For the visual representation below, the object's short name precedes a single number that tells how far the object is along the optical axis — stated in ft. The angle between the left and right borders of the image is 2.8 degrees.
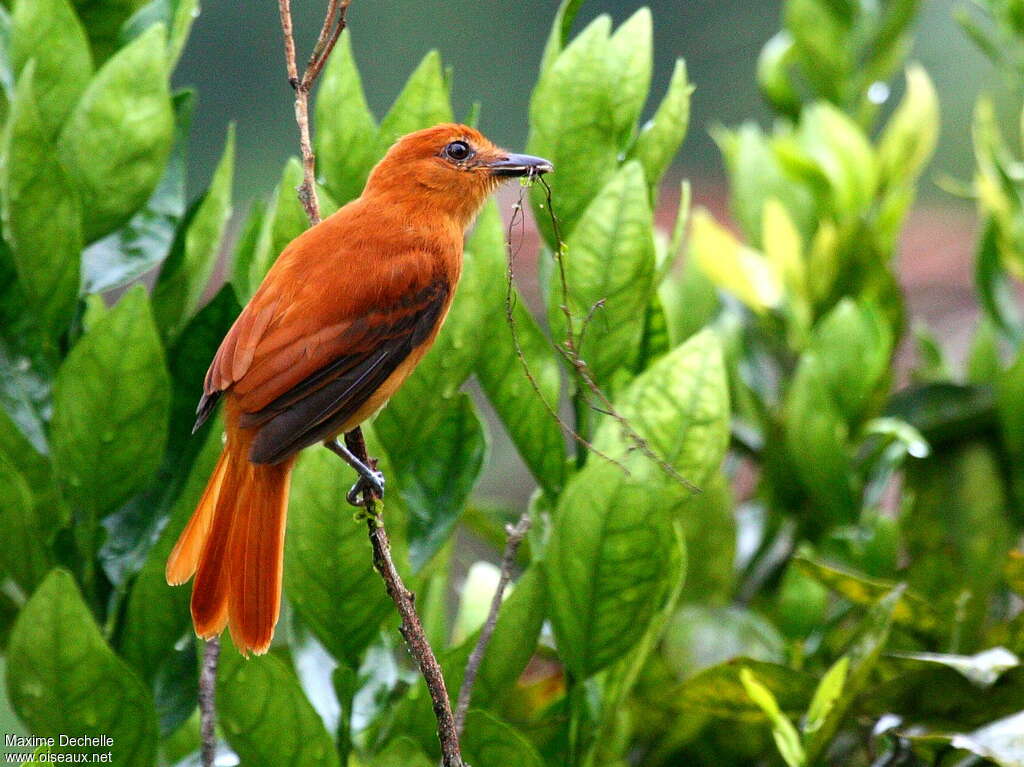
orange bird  19.38
